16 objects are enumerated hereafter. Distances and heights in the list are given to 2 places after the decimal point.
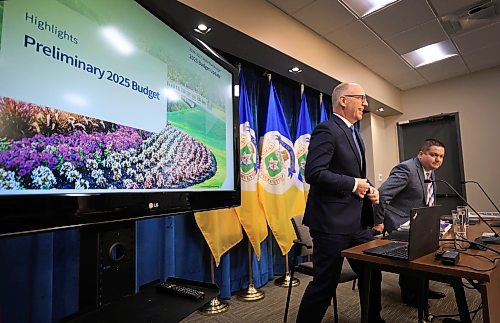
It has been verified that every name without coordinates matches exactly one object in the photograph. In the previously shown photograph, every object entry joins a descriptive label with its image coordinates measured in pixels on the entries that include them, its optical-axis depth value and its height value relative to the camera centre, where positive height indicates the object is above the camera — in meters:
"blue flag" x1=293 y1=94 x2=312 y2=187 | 3.36 +0.59
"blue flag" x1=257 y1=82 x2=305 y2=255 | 2.82 +0.05
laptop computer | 1.06 -0.24
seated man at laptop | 2.27 -0.08
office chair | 1.83 -0.55
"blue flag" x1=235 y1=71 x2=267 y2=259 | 2.59 -0.05
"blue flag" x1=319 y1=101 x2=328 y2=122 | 3.97 +1.00
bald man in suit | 1.46 -0.11
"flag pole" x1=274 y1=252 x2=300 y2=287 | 2.94 -1.05
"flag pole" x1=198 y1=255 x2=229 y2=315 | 2.28 -1.03
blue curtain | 1.48 -0.51
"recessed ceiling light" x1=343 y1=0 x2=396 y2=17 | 2.71 +1.76
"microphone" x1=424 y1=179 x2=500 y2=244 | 1.34 -0.30
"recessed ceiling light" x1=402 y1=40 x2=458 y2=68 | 3.61 +1.74
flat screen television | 0.66 +0.23
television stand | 0.76 -0.37
